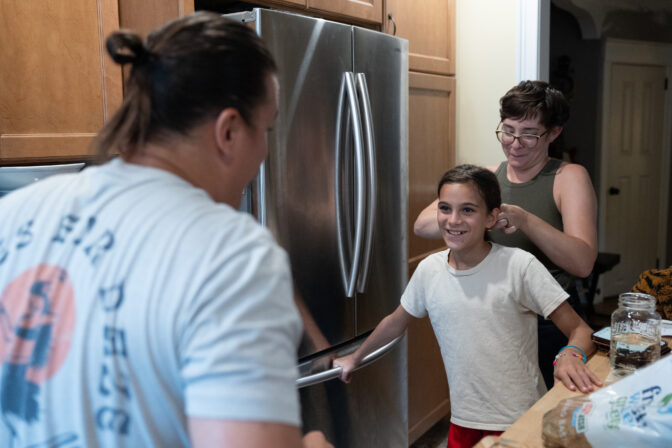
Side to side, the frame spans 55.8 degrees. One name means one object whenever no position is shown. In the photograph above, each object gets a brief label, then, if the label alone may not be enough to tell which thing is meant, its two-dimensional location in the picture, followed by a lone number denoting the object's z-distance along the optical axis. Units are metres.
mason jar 1.31
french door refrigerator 1.81
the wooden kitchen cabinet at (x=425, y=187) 2.74
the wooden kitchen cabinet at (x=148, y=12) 1.69
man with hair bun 0.55
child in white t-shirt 1.51
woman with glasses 1.64
